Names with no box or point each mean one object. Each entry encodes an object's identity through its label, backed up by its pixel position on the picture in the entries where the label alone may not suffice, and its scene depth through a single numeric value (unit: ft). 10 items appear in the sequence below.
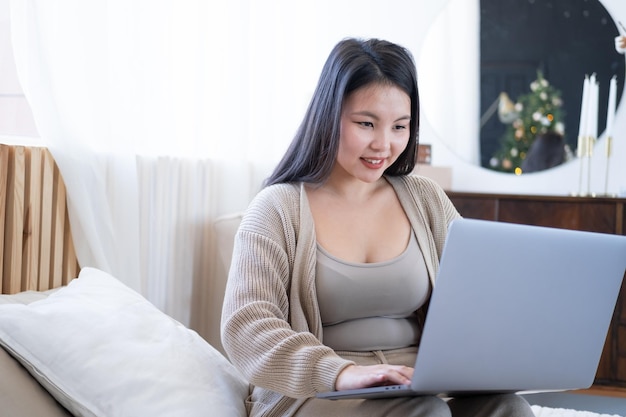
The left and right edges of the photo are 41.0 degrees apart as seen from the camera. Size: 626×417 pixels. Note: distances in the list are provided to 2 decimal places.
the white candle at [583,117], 11.18
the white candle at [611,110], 11.39
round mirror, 11.64
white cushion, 4.64
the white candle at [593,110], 11.20
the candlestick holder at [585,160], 11.14
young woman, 4.77
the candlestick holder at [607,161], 11.07
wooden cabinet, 10.03
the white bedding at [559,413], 6.27
